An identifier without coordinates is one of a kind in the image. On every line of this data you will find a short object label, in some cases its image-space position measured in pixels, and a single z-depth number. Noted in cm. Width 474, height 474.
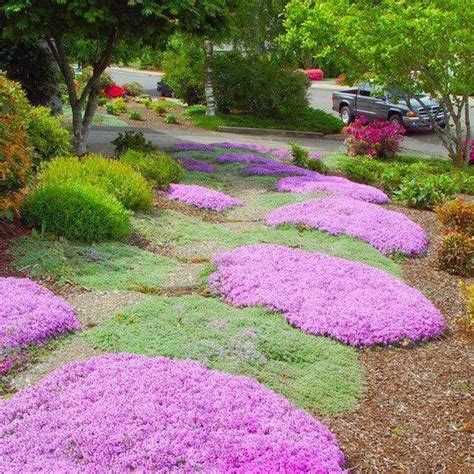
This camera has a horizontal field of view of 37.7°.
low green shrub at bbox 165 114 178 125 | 3027
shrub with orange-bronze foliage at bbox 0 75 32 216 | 813
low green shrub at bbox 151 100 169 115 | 3238
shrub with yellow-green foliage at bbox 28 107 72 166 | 1212
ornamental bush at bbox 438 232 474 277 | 960
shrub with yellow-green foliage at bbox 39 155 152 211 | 1036
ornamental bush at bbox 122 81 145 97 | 3888
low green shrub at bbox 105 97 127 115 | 3147
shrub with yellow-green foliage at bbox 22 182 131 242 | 883
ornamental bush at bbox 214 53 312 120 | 3122
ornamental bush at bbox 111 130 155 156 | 1584
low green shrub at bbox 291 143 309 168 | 1791
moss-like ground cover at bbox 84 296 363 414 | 567
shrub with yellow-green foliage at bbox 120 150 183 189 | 1313
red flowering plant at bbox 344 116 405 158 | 2158
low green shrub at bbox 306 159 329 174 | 1802
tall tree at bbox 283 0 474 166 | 1786
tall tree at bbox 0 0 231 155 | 1380
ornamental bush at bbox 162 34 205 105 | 3409
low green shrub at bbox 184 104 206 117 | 3239
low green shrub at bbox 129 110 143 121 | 3017
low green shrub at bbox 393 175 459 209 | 1378
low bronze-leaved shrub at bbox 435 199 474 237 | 1108
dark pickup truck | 2978
